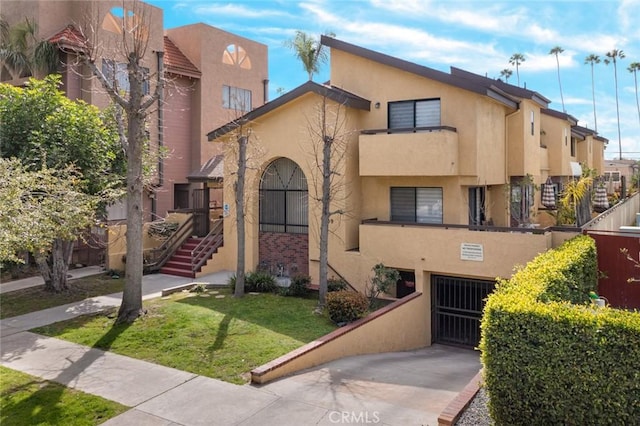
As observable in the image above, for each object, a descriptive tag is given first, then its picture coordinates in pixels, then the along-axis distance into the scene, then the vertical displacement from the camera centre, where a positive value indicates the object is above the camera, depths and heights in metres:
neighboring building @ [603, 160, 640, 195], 34.91 +5.21
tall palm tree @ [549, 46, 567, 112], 71.19 +25.75
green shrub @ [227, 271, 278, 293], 15.95 -2.15
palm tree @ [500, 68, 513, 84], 78.31 +24.66
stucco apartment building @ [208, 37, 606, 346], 15.16 +1.45
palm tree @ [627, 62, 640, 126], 71.62 +23.28
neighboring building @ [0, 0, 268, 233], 23.05 +8.64
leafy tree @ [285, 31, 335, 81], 30.31 +11.47
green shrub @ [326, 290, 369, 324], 12.36 -2.30
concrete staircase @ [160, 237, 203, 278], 18.86 -1.68
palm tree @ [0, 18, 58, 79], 21.98 +8.29
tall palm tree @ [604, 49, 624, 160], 75.50 +26.30
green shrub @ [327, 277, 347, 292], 15.42 -2.15
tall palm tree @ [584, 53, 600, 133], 75.19 +25.66
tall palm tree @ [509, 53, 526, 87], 74.62 +25.74
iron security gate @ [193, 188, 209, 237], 21.91 +0.13
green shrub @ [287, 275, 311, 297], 15.42 -2.18
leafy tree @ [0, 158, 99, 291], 8.28 +0.28
